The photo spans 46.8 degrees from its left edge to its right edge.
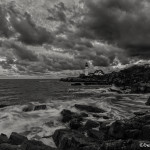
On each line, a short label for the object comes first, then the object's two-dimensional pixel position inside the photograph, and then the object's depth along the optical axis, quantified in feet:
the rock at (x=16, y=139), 38.19
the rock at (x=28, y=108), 85.63
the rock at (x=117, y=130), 38.54
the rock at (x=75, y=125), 50.48
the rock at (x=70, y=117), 60.54
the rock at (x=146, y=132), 35.61
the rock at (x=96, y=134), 39.26
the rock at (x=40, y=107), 86.52
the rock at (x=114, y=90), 178.34
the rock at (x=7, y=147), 31.60
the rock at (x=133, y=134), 37.27
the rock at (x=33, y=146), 30.68
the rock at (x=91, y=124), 49.35
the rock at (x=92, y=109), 76.02
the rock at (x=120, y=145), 27.17
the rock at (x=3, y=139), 38.05
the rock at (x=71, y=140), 32.60
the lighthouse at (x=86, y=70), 590.72
